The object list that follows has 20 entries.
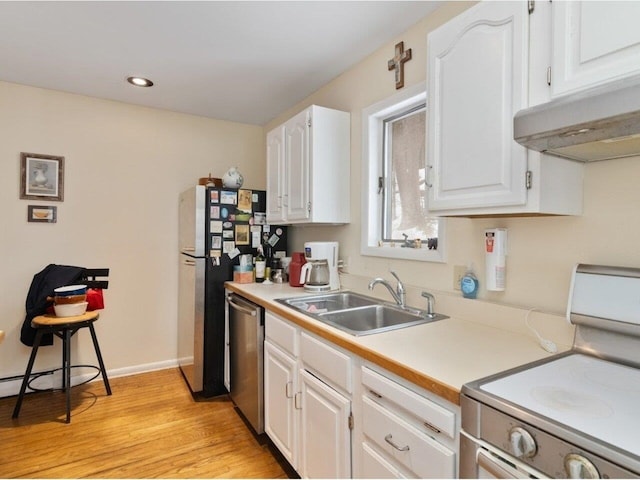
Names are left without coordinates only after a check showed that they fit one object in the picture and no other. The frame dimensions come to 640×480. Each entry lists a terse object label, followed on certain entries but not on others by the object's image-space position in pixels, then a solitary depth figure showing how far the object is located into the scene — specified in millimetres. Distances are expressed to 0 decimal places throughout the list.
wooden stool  2309
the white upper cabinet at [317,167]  2260
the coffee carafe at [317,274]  2312
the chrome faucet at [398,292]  1757
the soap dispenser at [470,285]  1538
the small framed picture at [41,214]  2695
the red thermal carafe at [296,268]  2559
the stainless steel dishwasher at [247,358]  2059
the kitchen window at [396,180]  1967
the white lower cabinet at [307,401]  1352
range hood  739
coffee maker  2297
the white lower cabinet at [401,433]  930
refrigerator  2611
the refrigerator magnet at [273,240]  2976
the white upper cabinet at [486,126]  1082
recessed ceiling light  2572
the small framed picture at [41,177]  2674
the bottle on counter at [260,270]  2752
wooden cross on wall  1922
